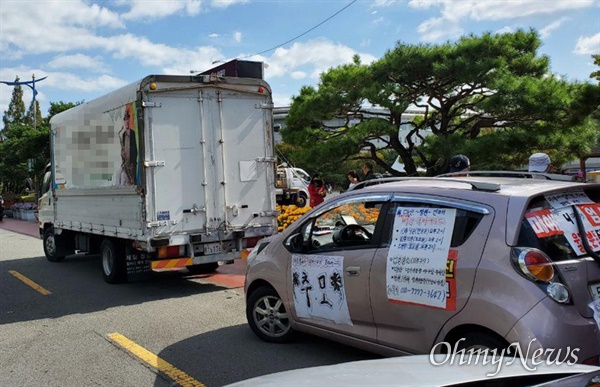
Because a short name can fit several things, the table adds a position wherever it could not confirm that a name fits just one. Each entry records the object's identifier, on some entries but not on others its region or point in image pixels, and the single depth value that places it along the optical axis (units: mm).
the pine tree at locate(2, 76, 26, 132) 57000
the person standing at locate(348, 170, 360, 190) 12219
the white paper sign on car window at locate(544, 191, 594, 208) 3818
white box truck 7941
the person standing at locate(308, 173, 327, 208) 12992
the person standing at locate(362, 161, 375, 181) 11081
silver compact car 3436
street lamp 32469
